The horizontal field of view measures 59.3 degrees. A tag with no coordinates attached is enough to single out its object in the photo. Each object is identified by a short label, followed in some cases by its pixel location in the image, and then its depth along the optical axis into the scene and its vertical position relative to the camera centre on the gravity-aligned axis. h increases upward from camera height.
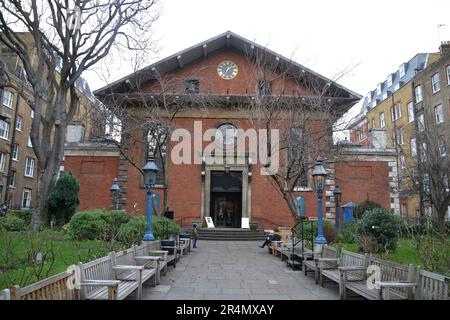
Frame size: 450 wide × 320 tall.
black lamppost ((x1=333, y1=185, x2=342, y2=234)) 20.77 +1.29
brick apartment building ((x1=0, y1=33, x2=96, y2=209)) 31.78 +5.85
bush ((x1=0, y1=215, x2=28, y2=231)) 16.47 -0.14
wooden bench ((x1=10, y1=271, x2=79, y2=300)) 3.85 -0.76
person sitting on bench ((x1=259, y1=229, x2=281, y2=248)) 16.54 -0.58
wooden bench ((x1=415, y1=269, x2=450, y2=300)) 4.80 -0.77
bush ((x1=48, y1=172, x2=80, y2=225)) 19.64 +1.09
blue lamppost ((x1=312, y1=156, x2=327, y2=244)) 11.43 +1.25
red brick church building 23.14 +3.65
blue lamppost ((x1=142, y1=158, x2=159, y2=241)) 11.37 +1.24
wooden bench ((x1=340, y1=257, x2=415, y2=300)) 5.65 -0.90
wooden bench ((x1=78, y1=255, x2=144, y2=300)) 5.55 -0.90
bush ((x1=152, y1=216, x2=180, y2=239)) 14.45 -0.20
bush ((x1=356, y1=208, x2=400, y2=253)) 13.16 -0.12
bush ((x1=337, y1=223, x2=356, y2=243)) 16.73 -0.44
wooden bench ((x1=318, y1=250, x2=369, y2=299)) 7.40 -0.88
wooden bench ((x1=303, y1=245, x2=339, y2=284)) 9.26 -0.91
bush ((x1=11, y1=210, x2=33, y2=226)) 21.57 +0.32
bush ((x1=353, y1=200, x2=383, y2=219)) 21.23 +0.96
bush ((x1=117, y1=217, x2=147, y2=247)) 12.60 -0.33
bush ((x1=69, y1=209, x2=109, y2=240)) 15.04 -0.20
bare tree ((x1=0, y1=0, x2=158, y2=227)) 17.62 +7.57
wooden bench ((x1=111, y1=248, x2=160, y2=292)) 7.52 -0.92
